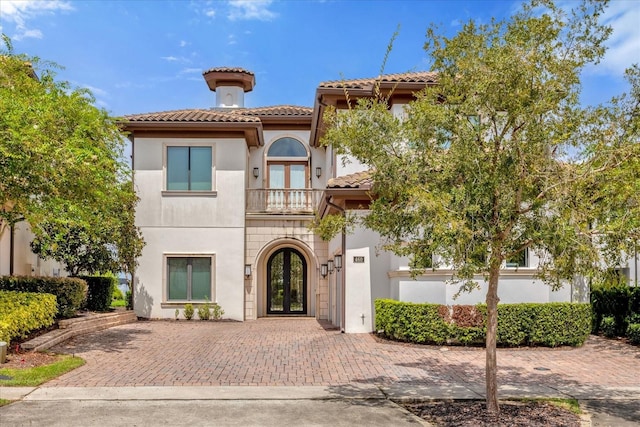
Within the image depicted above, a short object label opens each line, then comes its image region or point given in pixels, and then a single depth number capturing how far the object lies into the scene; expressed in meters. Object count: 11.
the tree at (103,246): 19.94
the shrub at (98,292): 21.30
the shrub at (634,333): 15.53
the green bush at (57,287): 16.95
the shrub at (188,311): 21.38
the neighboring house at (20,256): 20.02
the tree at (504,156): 7.32
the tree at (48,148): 11.86
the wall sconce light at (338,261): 18.25
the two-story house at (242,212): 21.33
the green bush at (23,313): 12.95
